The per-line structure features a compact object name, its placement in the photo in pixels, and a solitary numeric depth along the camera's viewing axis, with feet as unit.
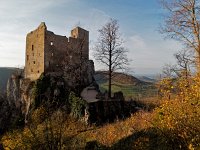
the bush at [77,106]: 57.03
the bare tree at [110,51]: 63.78
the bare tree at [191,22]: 35.59
